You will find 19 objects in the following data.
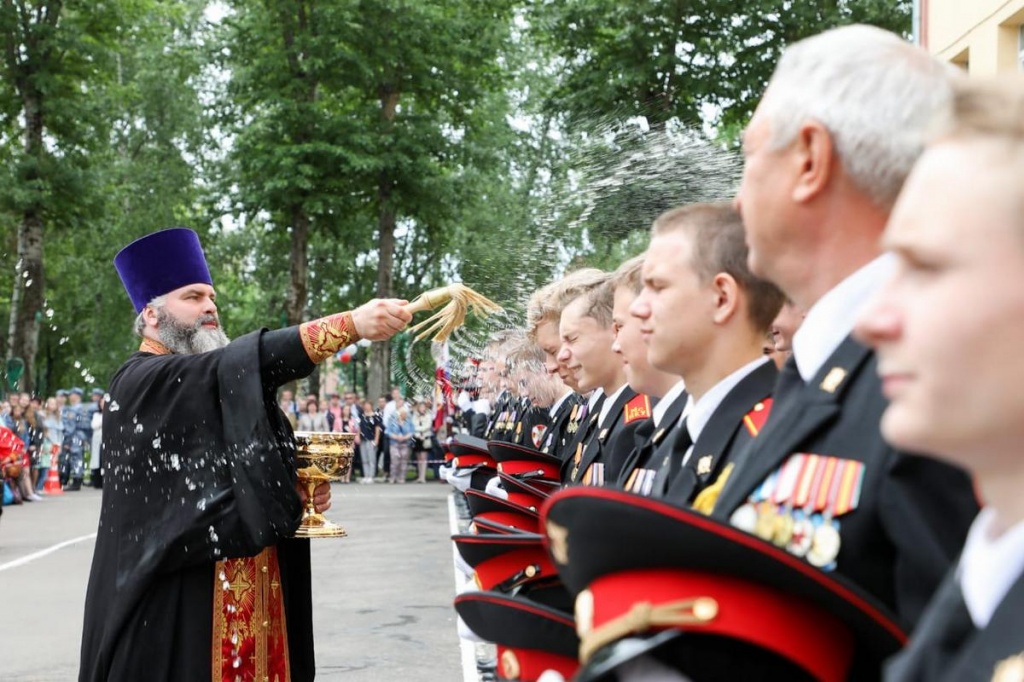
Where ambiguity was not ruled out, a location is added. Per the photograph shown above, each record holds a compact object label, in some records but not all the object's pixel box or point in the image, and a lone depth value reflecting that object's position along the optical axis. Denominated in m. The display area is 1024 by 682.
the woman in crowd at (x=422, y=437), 28.52
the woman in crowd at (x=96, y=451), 25.55
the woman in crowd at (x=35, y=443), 22.99
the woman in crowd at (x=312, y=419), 27.42
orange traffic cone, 24.80
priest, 4.69
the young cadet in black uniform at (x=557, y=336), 5.86
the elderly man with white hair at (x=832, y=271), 1.90
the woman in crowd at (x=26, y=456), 22.23
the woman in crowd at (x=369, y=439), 27.83
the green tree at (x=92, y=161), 27.22
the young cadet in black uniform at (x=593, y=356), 5.07
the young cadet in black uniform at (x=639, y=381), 3.57
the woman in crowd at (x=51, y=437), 24.31
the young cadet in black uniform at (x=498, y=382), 8.48
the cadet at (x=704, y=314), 2.87
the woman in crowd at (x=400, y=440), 28.06
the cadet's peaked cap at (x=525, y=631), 2.20
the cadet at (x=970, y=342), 1.28
